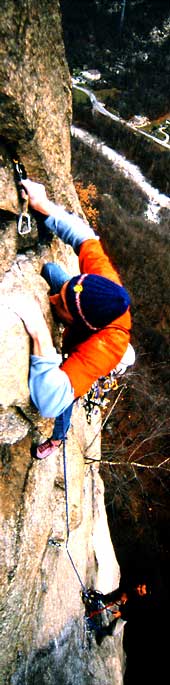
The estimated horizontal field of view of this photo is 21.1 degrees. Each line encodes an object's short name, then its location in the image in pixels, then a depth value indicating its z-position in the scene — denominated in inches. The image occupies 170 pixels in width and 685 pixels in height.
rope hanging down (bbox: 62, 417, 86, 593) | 172.1
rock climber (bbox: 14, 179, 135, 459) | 110.3
